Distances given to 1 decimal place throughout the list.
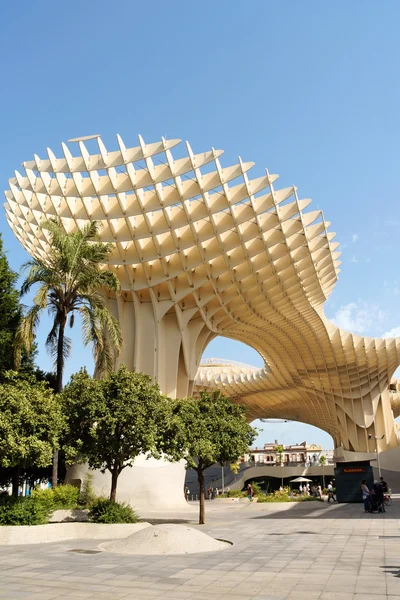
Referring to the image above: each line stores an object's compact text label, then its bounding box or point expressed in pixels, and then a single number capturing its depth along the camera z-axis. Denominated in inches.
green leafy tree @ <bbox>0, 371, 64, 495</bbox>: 693.3
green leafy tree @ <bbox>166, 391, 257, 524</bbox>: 879.7
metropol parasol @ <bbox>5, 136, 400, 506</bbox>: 1139.9
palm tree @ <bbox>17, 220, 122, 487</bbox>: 892.0
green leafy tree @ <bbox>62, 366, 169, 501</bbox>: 795.4
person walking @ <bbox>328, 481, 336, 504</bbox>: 1564.3
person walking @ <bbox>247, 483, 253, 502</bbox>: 1549.0
